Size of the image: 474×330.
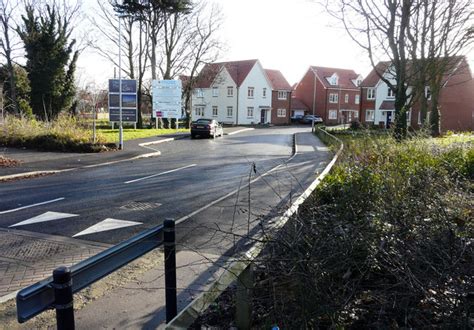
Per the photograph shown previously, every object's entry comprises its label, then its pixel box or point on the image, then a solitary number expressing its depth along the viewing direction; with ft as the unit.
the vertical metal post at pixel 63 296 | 7.34
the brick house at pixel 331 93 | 242.58
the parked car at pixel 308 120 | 230.09
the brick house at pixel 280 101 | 224.12
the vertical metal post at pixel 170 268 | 11.26
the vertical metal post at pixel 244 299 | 9.93
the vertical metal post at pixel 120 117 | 69.75
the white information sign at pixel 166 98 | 123.34
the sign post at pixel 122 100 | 72.64
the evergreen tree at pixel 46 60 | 126.72
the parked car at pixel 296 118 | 237.04
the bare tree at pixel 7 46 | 128.36
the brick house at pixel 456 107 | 157.89
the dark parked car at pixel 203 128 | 108.68
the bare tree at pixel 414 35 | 65.31
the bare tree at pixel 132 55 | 143.74
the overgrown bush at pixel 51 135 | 65.87
